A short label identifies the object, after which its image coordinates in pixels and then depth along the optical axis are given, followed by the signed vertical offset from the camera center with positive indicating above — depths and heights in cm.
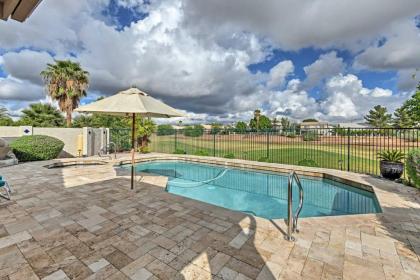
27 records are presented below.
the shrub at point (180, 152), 1277 -74
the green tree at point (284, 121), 5749 +584
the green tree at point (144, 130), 1336 +72
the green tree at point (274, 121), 5864 +579
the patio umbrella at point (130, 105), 391 +74
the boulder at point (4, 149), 743 -34
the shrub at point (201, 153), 1219 -77
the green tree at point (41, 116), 1514 +190
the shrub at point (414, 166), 463 -61
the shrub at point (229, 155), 1117 -83
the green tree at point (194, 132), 1327 +57
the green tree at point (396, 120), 3458 +390
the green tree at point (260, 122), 4747 +460
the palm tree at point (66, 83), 1367 +402
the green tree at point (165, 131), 1407 +66
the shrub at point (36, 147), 860 -32
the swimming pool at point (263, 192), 502 -165
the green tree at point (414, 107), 509 +91
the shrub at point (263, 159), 991 -93
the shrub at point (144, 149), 1364 -63
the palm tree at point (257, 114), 4623 +624
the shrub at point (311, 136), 901 +22
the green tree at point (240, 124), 4285 +362
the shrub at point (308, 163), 871 -99
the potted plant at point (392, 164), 598 -71
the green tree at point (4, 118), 1545 +187
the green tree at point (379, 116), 4160 +529
